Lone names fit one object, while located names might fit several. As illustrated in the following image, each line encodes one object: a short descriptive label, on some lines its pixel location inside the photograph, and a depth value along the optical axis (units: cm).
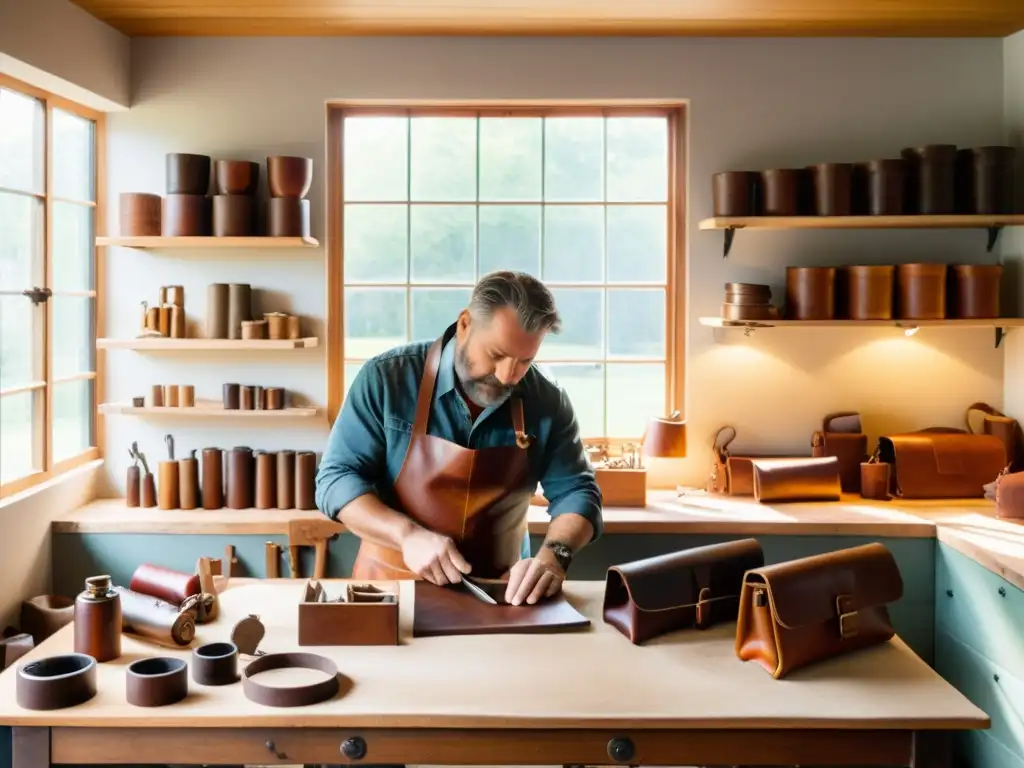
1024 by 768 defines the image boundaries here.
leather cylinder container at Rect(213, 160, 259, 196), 447
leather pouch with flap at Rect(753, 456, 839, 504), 447
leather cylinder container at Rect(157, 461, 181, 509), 449
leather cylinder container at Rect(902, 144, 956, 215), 441
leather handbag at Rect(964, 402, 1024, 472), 457
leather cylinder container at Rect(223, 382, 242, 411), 458
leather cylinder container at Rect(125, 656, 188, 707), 202
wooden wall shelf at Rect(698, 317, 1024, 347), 441
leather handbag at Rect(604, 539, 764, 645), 241
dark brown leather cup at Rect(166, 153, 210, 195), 443
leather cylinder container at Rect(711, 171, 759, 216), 445
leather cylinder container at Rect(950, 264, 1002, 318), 444
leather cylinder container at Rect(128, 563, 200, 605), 256
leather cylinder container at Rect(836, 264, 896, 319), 445
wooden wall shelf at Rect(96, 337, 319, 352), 446
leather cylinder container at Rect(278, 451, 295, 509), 450
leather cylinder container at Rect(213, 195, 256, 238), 445
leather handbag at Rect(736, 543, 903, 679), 222
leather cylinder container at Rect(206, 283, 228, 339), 458
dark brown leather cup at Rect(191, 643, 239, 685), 212
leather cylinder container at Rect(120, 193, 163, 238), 441
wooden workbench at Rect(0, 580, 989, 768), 199
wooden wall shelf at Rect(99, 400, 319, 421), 451
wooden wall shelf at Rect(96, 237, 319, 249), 440
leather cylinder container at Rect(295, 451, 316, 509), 448
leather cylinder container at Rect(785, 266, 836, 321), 448
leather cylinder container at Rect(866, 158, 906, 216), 442
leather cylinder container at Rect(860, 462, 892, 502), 452
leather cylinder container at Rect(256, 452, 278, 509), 449
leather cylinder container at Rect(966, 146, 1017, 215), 439
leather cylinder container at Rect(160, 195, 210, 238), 443
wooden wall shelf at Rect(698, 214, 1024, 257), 440
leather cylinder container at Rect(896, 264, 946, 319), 444
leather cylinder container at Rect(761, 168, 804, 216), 446
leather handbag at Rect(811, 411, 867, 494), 466
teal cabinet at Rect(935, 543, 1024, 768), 353
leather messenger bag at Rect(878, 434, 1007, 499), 450
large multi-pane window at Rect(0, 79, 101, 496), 397
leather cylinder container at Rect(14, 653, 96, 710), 202
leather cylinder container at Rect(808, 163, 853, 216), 443
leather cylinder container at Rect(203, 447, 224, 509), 452
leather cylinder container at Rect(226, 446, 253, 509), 451
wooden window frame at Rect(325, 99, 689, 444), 476
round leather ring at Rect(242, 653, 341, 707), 202
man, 294
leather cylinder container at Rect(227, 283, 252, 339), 458
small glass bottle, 224
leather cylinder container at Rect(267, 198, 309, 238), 445
